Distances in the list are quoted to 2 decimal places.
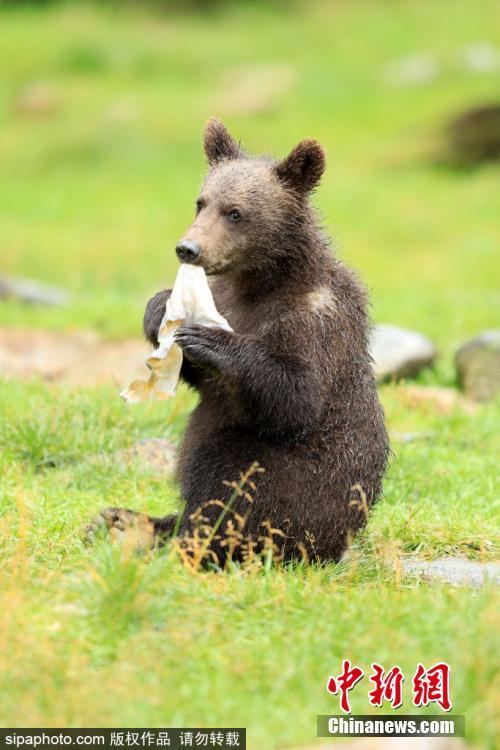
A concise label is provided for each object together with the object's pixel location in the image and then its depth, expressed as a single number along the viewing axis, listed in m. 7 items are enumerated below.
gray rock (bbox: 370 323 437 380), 18.30
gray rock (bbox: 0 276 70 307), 23.30
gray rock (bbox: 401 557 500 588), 9.73
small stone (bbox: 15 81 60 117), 45.28
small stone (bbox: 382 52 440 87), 50.00
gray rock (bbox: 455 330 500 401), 18.12
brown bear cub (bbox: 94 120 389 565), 9.48
